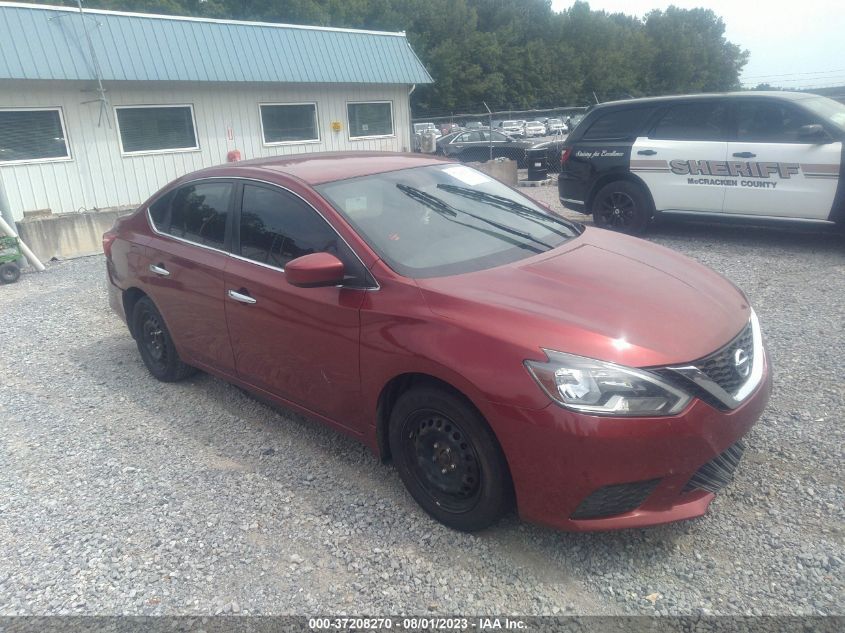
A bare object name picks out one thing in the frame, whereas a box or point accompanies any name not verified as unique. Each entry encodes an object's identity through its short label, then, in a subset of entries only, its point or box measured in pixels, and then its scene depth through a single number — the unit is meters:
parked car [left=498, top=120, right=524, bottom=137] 29.34
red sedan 2.53
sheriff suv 7.27
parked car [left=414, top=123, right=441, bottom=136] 25.80
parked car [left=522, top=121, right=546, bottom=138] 29.13
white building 10.70
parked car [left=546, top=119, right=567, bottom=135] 27.72
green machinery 9.01
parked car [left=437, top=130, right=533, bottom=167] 20.53
